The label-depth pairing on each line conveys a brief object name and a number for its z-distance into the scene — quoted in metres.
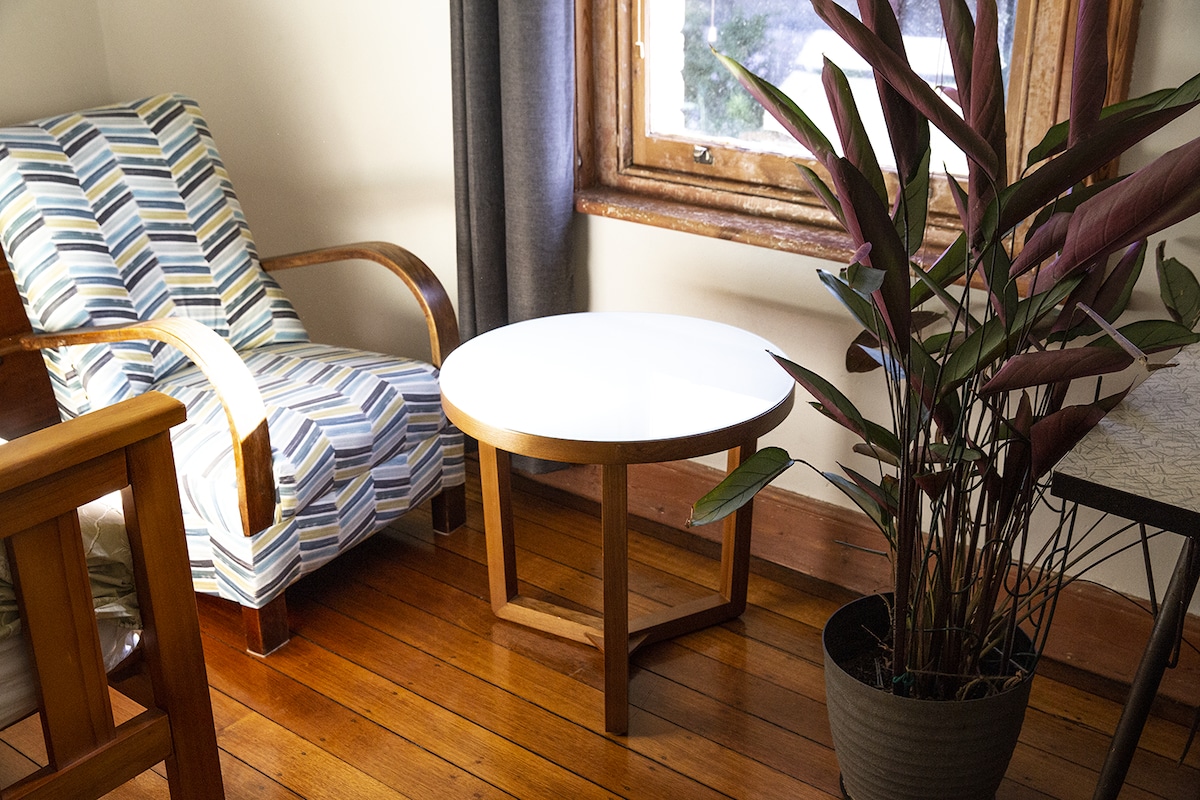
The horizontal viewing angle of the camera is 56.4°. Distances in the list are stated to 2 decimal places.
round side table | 1.74
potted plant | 1.19
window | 2.15
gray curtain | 2.31
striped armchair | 2.04
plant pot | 1.53
